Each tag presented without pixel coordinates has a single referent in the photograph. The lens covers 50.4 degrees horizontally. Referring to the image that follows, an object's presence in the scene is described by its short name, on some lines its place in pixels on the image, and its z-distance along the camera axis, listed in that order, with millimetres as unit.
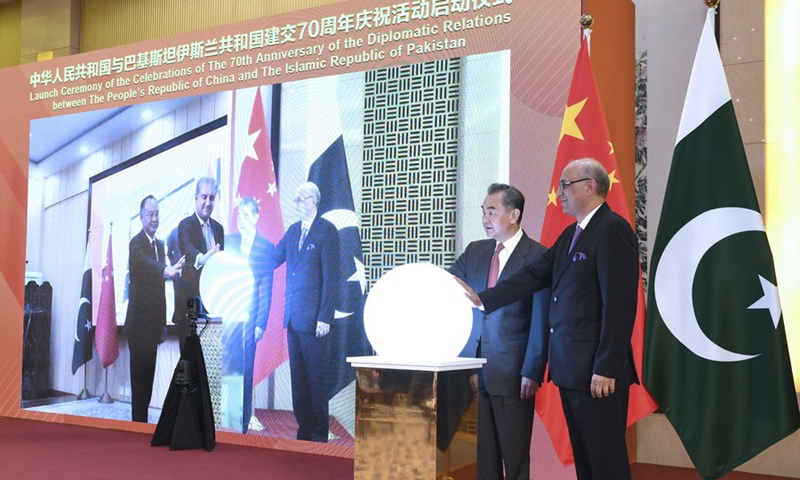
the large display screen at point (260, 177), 5250
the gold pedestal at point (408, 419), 2785
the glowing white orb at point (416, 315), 2781
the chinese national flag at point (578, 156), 4445
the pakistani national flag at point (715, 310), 3574
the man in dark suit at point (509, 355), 3564
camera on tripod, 5727
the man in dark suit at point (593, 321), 3068
